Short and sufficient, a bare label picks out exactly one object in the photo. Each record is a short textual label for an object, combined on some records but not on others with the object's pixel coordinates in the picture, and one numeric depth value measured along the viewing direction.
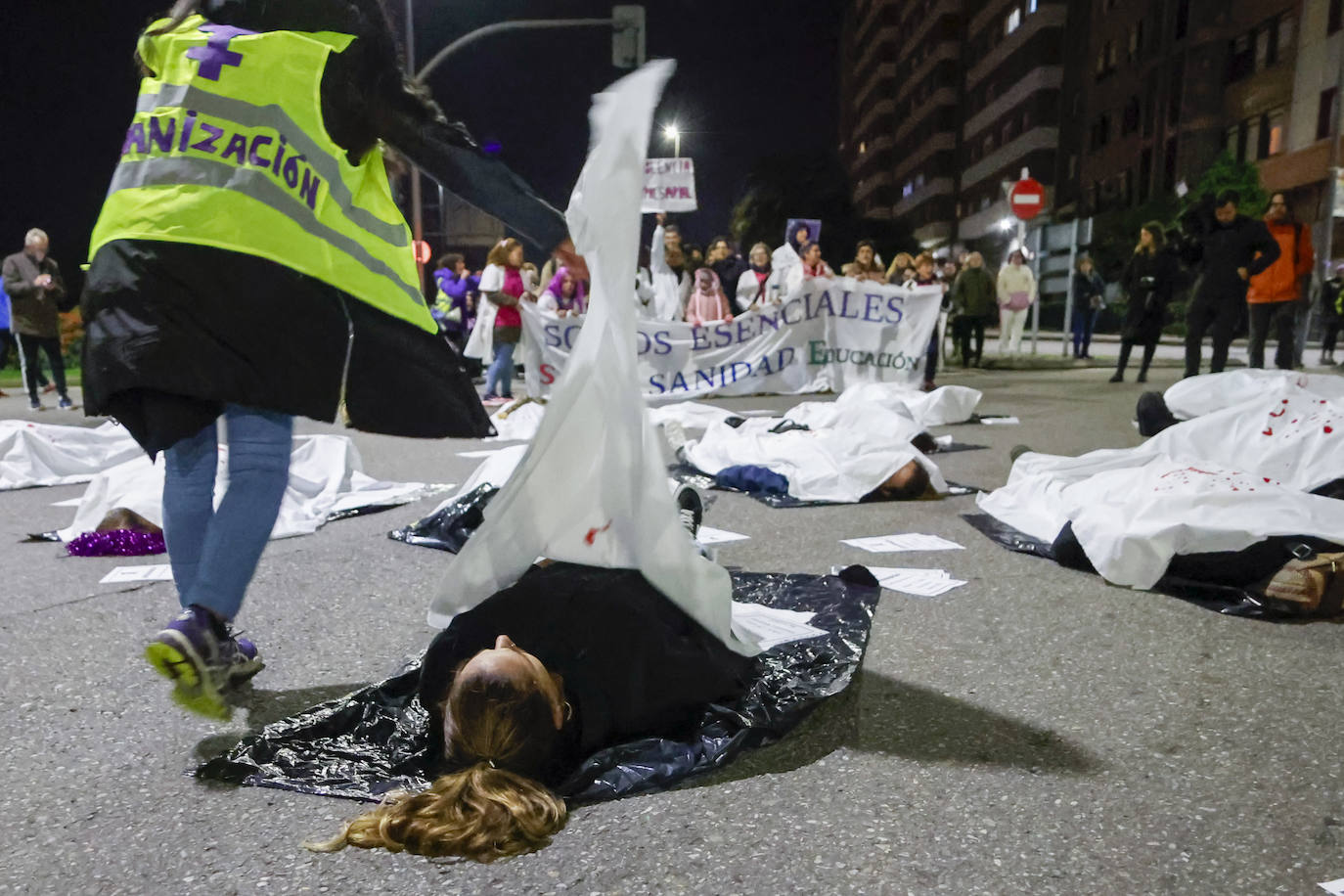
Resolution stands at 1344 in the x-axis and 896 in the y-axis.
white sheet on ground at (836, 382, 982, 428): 7.70
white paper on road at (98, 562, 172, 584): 3.58
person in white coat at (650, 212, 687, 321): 11.91
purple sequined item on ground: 4.04
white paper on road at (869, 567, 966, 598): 3.28
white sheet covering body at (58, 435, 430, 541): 4.21
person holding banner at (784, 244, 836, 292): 11.07
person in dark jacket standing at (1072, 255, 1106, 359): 15.09
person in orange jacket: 8.82
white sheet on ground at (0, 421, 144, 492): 5.83
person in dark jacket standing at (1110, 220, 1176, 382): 10.48
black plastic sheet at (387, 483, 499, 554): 3.91
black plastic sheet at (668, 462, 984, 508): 4.86
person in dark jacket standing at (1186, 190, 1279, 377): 8.41
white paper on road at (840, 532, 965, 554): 3.91
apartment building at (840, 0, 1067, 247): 48.97
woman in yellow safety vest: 1.97
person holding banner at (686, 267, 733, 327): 11.33
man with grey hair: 9.41
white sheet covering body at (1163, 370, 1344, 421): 4.26
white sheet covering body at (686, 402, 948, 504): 4.95
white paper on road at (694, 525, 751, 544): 4.08
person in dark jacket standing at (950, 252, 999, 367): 13.27
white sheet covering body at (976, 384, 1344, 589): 3.07
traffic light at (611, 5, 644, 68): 12.25
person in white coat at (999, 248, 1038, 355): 14.88
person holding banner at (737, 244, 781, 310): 11.41
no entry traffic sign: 13.99
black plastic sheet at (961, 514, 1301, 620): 2.93
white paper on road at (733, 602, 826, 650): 2.52
